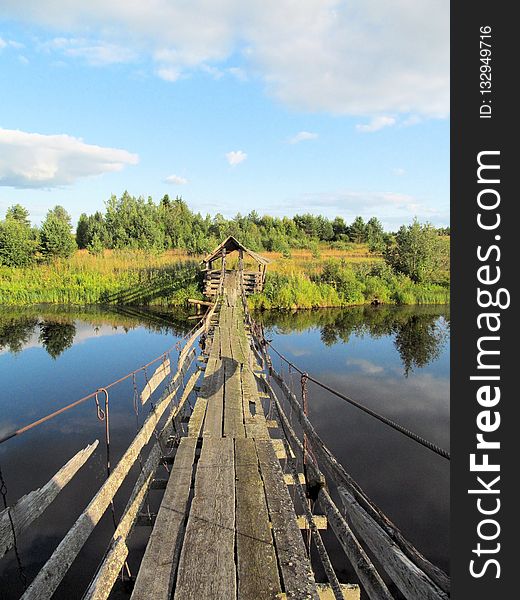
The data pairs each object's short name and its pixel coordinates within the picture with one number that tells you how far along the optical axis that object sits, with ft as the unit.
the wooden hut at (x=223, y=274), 75.46
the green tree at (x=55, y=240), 100.63
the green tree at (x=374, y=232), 198.59
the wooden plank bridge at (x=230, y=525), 8.59
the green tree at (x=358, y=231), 208.44
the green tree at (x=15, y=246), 96.12
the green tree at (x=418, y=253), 108.58
